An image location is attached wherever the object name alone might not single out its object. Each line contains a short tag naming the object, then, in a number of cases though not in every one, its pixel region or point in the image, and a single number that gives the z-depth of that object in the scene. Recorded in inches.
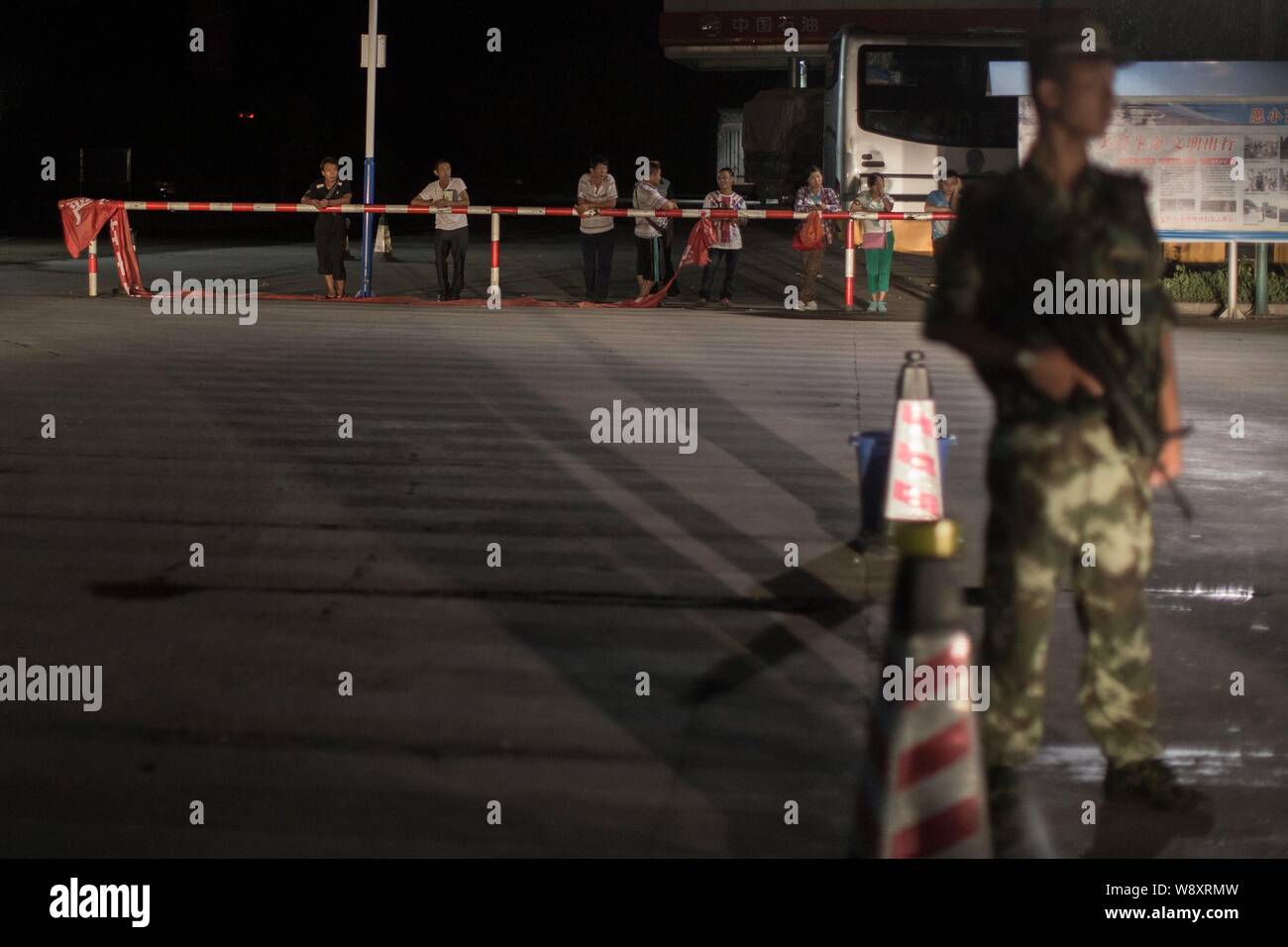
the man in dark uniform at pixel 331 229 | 855.7
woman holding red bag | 844.6
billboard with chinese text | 806.5
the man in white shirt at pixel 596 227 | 853.2
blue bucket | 312.5
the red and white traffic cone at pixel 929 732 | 144.4
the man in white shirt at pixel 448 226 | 855.7
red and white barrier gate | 819.4
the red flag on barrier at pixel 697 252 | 856.3
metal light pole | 889.1
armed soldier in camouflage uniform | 178.1
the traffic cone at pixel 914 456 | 301.1
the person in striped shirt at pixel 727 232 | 858.8
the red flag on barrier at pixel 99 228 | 870.4
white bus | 1138.0
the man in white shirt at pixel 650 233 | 876.0
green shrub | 839.7
